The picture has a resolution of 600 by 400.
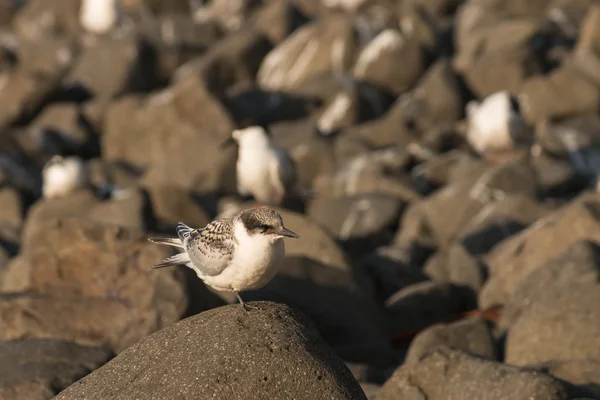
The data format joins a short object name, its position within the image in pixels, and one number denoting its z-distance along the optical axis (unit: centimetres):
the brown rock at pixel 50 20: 3041
